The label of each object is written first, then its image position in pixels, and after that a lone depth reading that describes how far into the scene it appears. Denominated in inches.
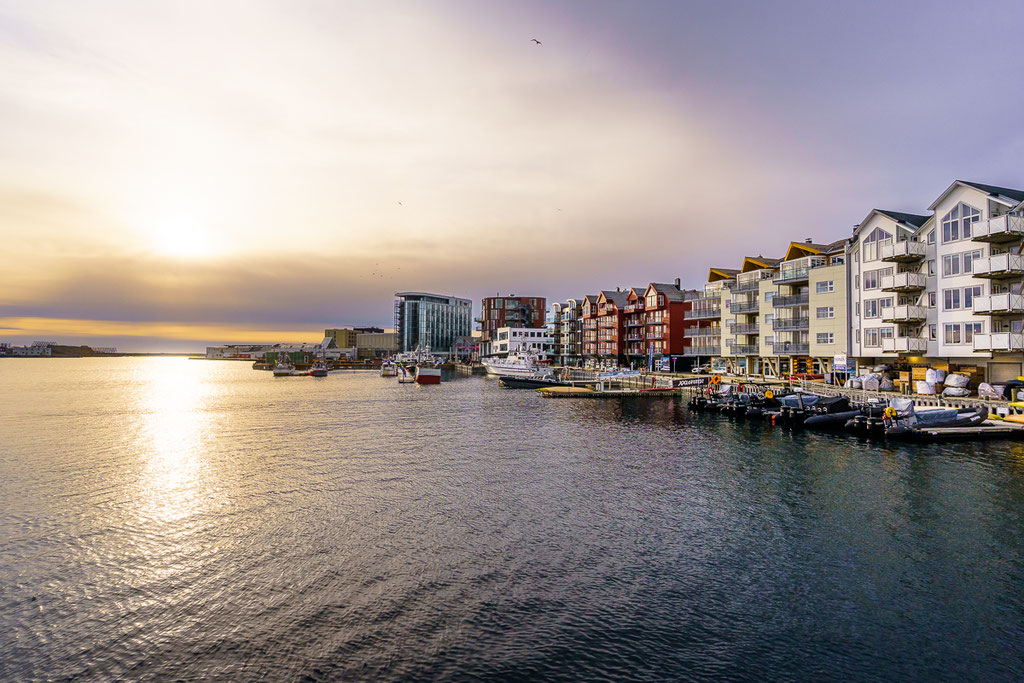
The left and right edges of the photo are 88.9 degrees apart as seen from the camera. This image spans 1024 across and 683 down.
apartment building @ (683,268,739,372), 3919.8
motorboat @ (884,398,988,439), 1814.7
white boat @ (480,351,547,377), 5137.8
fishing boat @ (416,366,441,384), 5447.8
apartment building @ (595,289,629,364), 5408.5
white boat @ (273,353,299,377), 7513.8
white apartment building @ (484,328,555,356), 6924.2
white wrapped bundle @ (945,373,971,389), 2193.7
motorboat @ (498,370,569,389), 4507.4
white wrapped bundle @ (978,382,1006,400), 2044.8
